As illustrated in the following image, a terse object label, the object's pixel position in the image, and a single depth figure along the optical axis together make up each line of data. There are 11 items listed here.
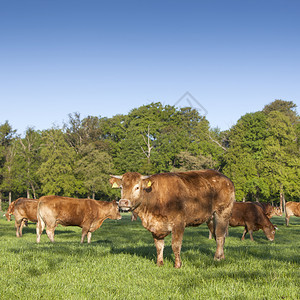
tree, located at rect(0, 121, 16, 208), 71.12
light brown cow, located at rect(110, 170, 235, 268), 7.81
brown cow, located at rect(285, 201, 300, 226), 28.81
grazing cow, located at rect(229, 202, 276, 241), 17.23
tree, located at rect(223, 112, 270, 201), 56.72
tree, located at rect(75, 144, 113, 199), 65.50
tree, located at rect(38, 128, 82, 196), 66.00
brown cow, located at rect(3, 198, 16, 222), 24.06
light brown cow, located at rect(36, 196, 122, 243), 15.84
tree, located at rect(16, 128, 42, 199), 73.25
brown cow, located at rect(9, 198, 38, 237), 20.34
